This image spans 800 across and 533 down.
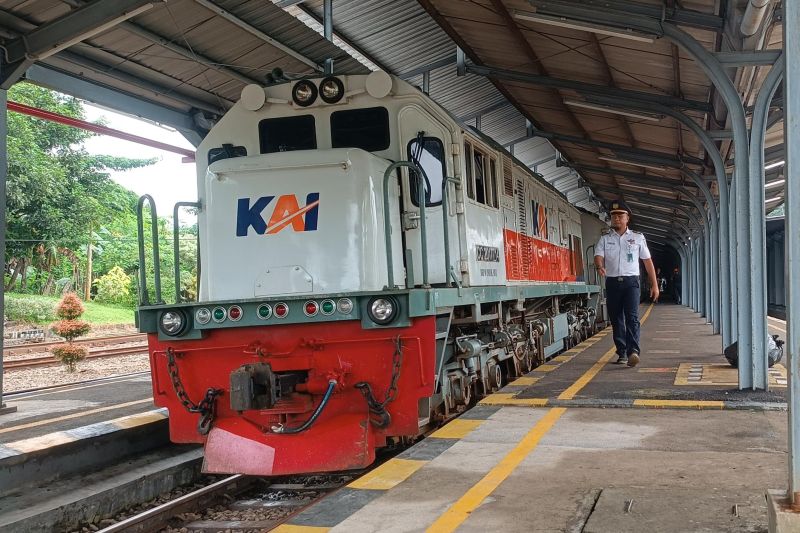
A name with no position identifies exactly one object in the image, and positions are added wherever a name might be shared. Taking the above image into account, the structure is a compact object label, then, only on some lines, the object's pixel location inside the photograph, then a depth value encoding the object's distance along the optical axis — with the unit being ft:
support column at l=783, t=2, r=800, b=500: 9.20
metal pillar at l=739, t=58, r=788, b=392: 21.83
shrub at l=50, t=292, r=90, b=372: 53.67
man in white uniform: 28.60
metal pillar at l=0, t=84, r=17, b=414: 26.27
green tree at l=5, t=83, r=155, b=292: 96.27
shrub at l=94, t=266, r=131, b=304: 111.65
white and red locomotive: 17.87
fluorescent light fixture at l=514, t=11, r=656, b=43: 25.09
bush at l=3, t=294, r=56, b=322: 87.30
